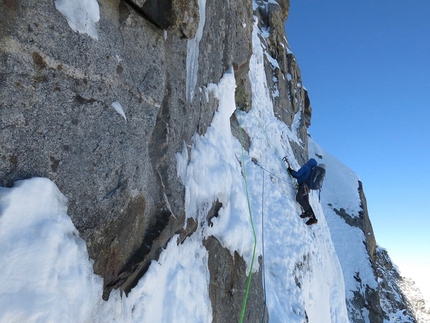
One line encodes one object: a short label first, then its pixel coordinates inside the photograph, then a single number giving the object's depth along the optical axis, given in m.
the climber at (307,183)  8.66
